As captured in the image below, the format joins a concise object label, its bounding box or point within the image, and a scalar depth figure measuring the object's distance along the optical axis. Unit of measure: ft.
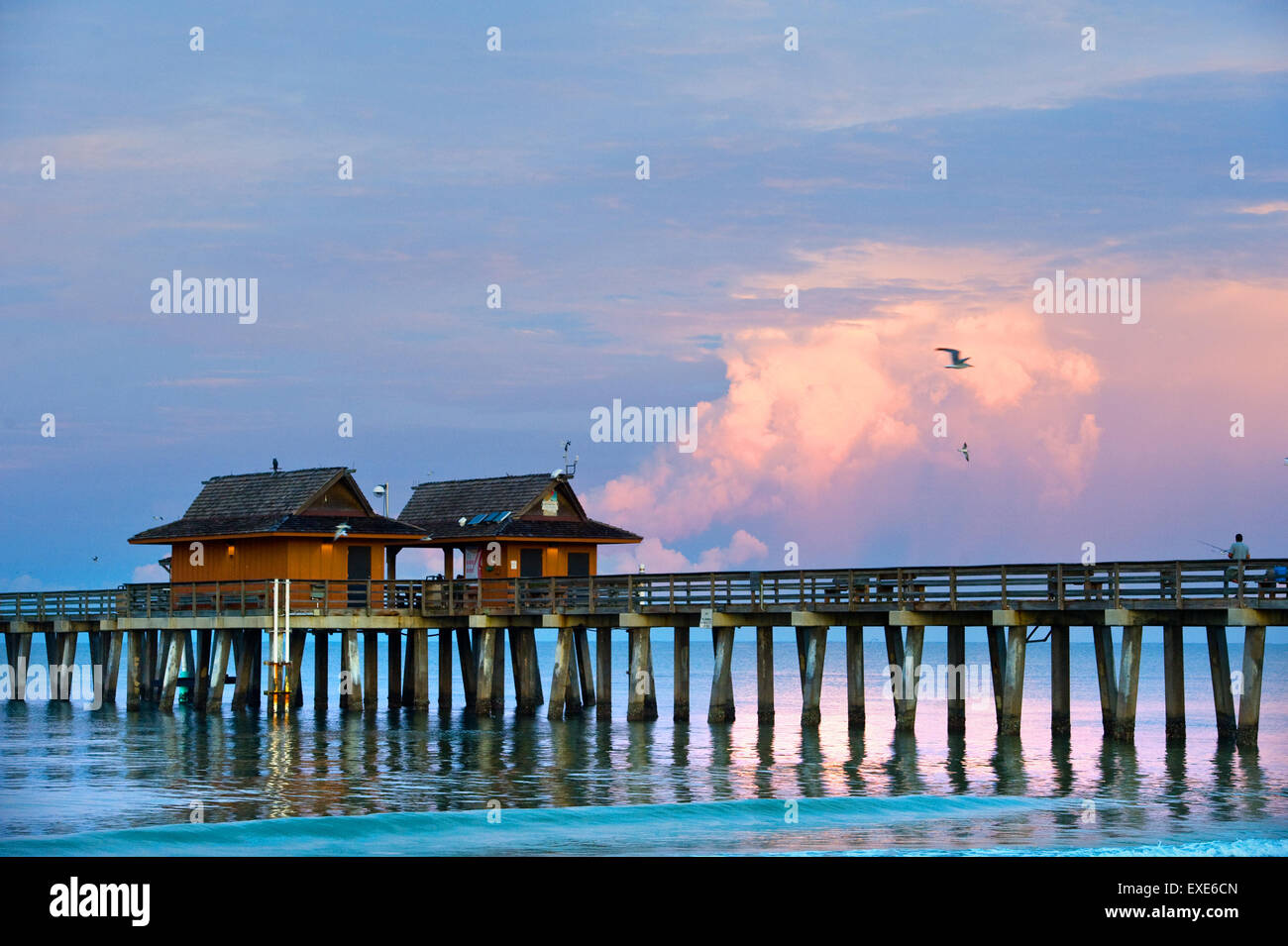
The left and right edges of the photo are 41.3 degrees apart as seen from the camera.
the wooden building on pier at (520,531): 146.82
